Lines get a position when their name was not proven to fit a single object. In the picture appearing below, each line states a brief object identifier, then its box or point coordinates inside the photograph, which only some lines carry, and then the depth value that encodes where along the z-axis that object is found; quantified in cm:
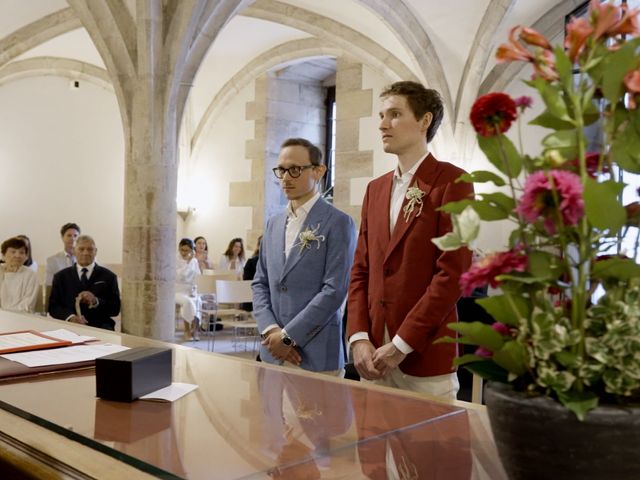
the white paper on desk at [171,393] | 142
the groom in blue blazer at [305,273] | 245
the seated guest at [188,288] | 898
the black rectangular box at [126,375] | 140
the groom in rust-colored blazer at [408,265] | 203
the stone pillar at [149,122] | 646
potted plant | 80
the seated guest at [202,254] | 1106
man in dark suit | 543
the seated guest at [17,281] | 578
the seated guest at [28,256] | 602
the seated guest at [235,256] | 1089
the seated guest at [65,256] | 670
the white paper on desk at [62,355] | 174
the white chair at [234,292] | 759
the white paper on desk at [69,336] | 210
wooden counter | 103
